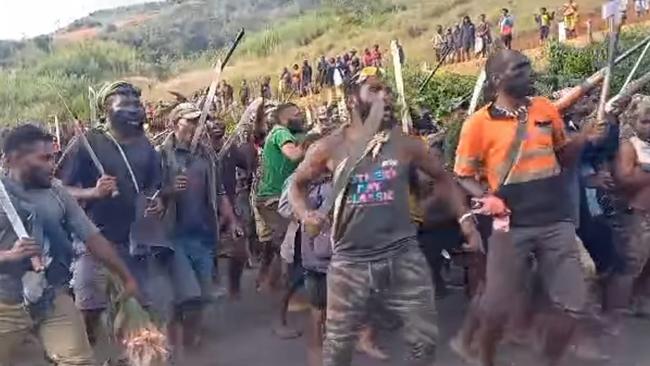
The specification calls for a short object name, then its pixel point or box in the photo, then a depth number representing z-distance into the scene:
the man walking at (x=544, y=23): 29.81
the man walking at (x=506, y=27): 29.51
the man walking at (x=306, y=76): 31.56
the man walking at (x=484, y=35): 29.22
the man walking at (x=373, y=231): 5.09
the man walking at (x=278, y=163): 7.45
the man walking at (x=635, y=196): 6.86
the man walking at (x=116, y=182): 6.21
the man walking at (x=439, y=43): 31.43
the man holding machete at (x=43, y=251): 4.91
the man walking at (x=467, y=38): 29.70
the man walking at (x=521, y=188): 5.49
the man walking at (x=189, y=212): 6.80
